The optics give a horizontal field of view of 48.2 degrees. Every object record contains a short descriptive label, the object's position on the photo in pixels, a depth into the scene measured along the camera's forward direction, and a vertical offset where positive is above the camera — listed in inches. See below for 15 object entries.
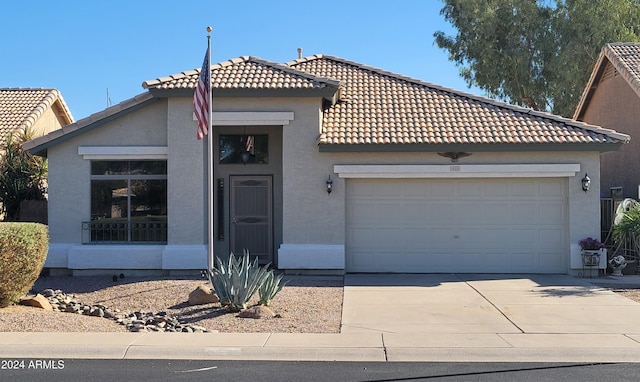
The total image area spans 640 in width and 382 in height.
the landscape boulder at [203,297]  484.1 -61.0
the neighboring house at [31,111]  1059.9 +161.8
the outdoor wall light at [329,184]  624.4 +19.9
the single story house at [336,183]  623.8 +21.4
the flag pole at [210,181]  515.5 +19.1
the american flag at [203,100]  527.2 +79.8
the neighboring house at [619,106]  853.8 +131.6
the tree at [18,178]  733.3 +31.1
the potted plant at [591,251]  614.9 -38.9
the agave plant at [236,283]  458.3 -49.4
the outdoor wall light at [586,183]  621.0 +19.8
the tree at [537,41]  1259.8 +301.5
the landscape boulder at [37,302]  478.0 -63.6
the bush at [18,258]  451.8 -32.6
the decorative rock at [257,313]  442.9 -65.9
